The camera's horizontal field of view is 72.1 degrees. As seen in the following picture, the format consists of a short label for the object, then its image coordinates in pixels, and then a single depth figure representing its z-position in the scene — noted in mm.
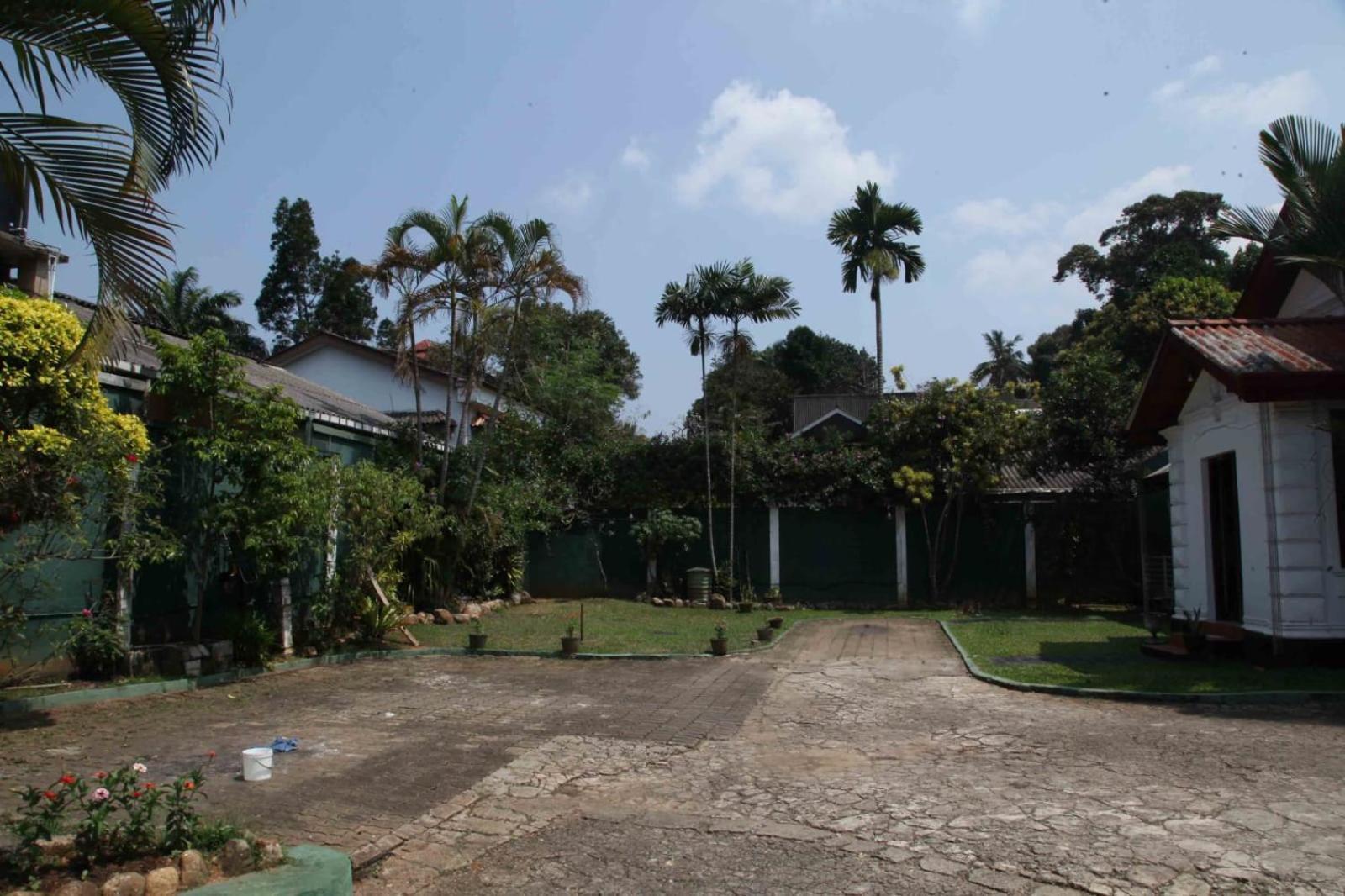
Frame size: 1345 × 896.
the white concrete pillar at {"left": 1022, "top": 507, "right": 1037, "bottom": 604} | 18391
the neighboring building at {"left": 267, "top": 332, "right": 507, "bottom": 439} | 26781
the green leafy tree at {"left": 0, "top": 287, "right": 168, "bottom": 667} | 7324
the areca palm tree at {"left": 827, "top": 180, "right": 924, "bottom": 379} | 25609
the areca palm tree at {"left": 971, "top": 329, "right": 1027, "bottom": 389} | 60094
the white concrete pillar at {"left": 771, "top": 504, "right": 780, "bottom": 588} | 19344
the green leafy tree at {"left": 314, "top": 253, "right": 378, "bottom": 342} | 39875
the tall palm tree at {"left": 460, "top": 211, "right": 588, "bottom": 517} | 15391
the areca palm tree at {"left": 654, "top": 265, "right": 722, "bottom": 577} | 18391
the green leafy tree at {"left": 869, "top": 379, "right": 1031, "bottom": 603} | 17969
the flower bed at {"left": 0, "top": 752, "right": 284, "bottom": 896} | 3746
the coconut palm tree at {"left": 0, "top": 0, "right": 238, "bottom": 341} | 4871
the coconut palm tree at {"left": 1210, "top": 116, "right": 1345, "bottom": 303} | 9641
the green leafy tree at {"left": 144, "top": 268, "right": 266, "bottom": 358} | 31562
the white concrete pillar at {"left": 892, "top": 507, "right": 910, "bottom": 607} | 18906
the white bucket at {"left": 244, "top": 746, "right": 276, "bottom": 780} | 5918
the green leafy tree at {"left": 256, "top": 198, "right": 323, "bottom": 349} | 39938
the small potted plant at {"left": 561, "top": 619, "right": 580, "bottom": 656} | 11688
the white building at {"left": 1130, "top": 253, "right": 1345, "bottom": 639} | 10008
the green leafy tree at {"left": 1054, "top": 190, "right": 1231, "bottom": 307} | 40000
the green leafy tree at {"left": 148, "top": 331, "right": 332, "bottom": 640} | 10062
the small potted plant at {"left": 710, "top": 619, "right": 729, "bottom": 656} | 11766
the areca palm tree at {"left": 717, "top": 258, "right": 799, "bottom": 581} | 18328
